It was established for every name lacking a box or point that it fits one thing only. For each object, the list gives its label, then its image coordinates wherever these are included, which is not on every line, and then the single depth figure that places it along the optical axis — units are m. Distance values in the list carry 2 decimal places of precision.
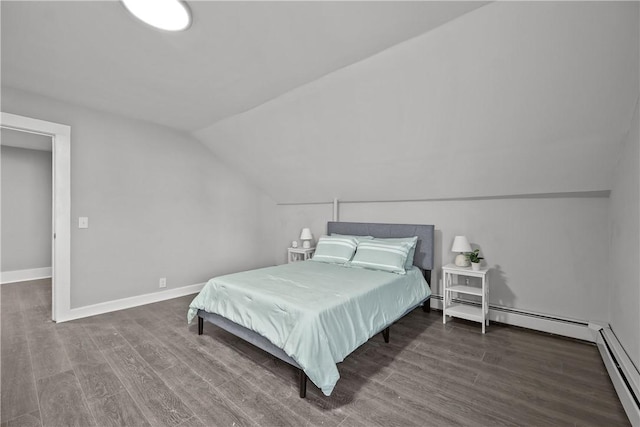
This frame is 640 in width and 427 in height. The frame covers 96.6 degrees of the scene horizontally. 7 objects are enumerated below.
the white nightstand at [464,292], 2.89
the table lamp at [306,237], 4.68
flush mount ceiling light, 1.64
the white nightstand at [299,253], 4.65
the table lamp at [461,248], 3.09
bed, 1.84
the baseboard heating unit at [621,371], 1.64
